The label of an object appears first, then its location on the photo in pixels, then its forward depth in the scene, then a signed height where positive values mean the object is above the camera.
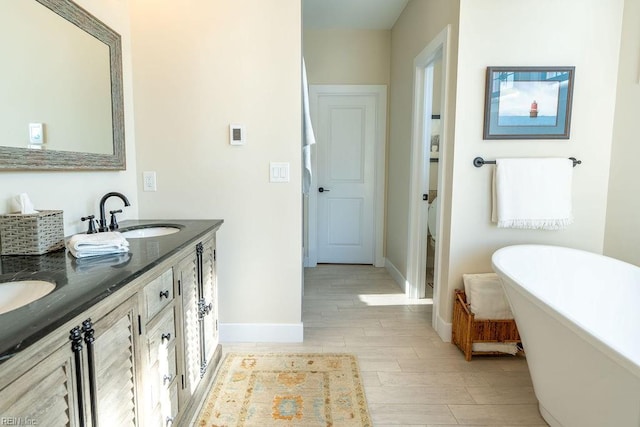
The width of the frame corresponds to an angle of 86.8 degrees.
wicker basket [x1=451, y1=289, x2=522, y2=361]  2.09 -0.97
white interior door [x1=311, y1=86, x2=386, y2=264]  4.09 -0.01
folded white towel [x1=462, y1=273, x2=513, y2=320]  2.07 -0.77
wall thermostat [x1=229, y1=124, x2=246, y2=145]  2.17 +0.24
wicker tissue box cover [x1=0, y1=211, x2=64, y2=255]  1.17 -0.22
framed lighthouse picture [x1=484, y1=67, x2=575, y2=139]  2.15 +0.47
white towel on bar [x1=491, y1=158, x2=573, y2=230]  2.12 -0.09
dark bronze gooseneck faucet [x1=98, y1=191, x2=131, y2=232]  1.58 -0.20
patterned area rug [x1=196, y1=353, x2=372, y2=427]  1.61 -1.16
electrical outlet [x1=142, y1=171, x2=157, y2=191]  2.21 -0.05
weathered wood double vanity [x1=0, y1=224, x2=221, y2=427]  0.69 -0.53
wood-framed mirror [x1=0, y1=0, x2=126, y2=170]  1.23 +0.36
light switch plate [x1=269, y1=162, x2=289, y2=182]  2.20 +0.01
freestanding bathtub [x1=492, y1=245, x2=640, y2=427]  1.10 -0.66
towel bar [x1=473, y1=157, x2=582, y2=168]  2.20 +0.09
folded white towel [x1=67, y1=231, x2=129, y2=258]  1.15 -0.26
